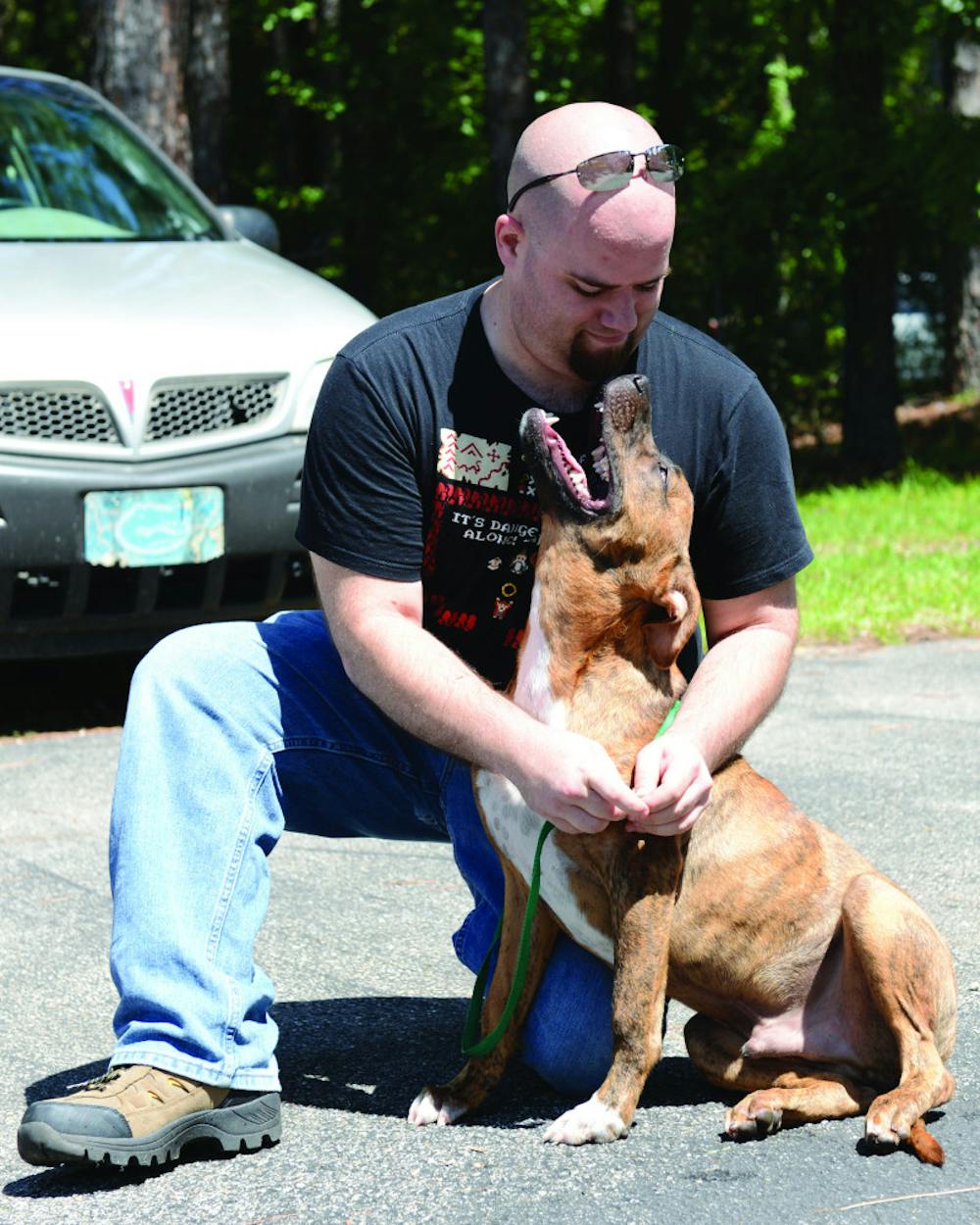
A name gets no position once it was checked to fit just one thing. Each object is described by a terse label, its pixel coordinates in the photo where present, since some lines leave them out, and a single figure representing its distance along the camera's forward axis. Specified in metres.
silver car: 6.02
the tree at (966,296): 19.45
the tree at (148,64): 9.91
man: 3.00
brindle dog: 3.07
